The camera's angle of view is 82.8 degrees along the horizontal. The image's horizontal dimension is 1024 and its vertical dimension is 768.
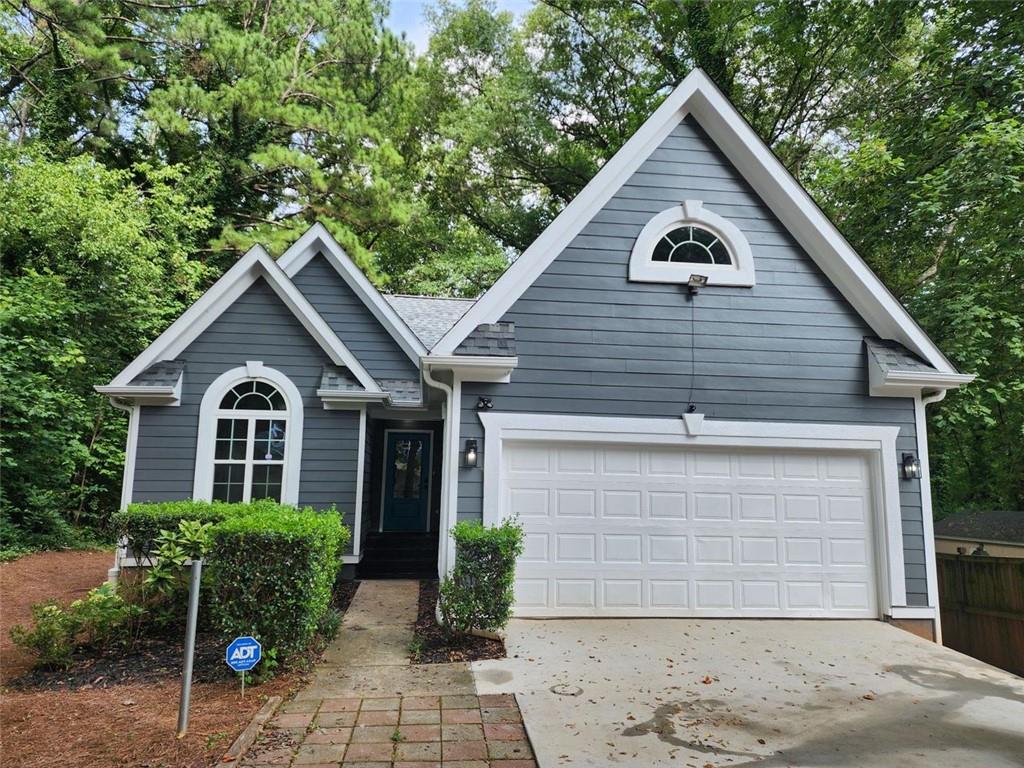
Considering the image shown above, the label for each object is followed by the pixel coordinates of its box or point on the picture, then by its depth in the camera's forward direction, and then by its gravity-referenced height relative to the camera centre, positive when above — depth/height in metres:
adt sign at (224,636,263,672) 4.27 -1.40
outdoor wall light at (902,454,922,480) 7.02 +0.08
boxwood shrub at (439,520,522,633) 5.64 -1.13
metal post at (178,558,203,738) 3.72 -1.18
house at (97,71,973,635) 6.76 +0.84
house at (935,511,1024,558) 8.42 -0.89
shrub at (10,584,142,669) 4.89 -1.46
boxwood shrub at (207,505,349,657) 4.82 -0.97
